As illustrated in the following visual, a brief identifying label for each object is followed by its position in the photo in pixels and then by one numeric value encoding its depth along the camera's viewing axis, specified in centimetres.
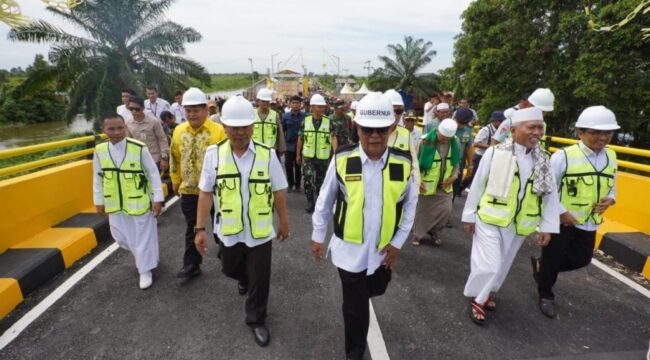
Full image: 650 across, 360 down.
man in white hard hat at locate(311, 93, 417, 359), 224
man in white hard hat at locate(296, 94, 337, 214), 591
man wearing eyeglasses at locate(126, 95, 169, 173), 498
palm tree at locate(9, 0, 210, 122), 1374
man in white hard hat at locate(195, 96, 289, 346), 267
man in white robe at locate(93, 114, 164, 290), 350
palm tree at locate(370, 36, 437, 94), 3166
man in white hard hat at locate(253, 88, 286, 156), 632
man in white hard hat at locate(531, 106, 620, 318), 309
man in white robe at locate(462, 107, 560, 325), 290
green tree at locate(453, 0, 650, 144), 1047
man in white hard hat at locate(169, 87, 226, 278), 348
